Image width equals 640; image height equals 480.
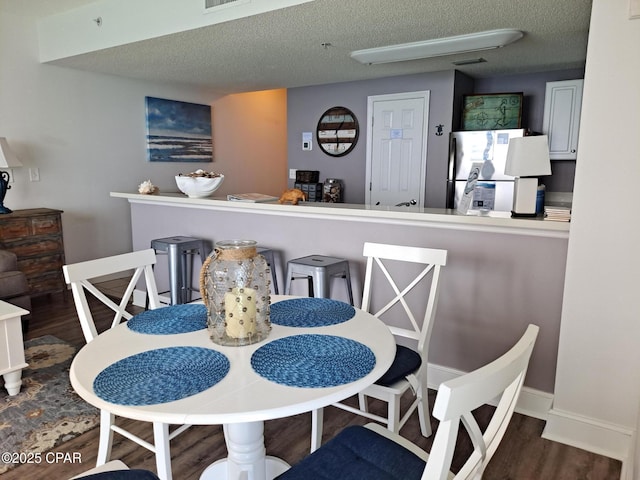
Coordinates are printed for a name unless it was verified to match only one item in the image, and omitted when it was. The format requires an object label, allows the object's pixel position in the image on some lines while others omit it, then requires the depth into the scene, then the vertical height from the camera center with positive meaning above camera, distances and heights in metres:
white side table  2.40 -0.96
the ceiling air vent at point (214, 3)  2.99 +1.09
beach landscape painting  5.28 +0.45
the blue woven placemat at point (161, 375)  1.13 -0.55
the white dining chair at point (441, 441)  0.85 -0.61
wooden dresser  3.89 -0.67
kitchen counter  2.23 -0.25
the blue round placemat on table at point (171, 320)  1.57 -0.54
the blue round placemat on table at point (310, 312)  1.64 -0.53
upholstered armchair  3.26 -0.84
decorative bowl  3.52 -0.12
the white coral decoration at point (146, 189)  3.98 -0.18
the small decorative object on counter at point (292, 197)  3.17 -0.18
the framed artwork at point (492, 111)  4.75 +0.65
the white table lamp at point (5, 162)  3.83 +0.03
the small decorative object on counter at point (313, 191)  5.73 -0.25
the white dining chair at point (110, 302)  1.59 -0.54
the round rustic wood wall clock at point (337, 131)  5.55 +0.49
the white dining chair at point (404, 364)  1.82 -0.78
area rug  2.09 -1.24
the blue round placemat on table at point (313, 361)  1.22 -0.54
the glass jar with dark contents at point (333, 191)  5.64 -0.24
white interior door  5.05 +0.27
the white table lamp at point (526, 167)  2.16 +0.03
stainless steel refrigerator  4.50 +0.12
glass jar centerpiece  1.43 -0.39
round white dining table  1.07 -0.55
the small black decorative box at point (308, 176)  5.89 -0.07
